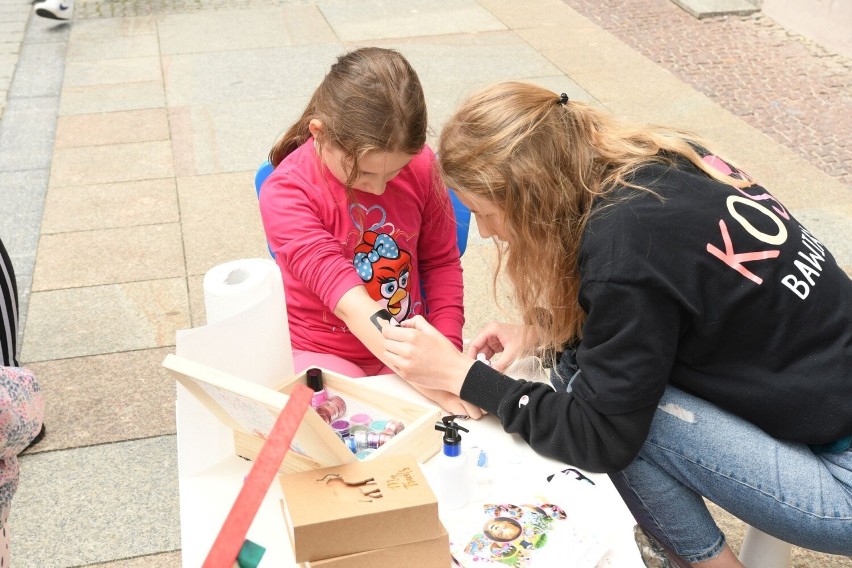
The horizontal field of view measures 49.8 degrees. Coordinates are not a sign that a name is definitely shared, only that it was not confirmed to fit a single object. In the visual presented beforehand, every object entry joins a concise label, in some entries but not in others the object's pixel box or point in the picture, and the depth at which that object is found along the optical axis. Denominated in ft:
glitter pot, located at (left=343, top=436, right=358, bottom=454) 5.66
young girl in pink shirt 6.81
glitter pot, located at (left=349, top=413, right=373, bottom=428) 6.02
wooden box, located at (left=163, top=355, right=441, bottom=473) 4.58
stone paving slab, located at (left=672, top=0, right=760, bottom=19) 23.52
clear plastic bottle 5.12
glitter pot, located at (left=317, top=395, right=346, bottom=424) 5.96
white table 4.97
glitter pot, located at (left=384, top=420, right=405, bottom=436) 5.80
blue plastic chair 8.27
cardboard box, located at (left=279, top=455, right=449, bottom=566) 4.30
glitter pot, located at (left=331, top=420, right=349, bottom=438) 5.83
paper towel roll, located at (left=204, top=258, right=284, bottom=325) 5.96
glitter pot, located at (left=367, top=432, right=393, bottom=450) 5.69
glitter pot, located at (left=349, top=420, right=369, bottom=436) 5.87
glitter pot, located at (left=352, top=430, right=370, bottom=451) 5.70
